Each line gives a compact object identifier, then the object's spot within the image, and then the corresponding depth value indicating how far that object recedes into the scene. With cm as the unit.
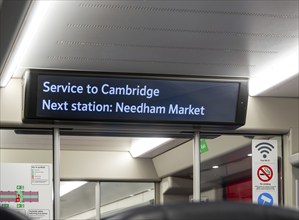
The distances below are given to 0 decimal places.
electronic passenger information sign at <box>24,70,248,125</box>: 517
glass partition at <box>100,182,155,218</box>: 767
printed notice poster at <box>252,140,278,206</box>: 614
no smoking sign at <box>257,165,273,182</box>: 617
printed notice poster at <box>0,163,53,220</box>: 558
